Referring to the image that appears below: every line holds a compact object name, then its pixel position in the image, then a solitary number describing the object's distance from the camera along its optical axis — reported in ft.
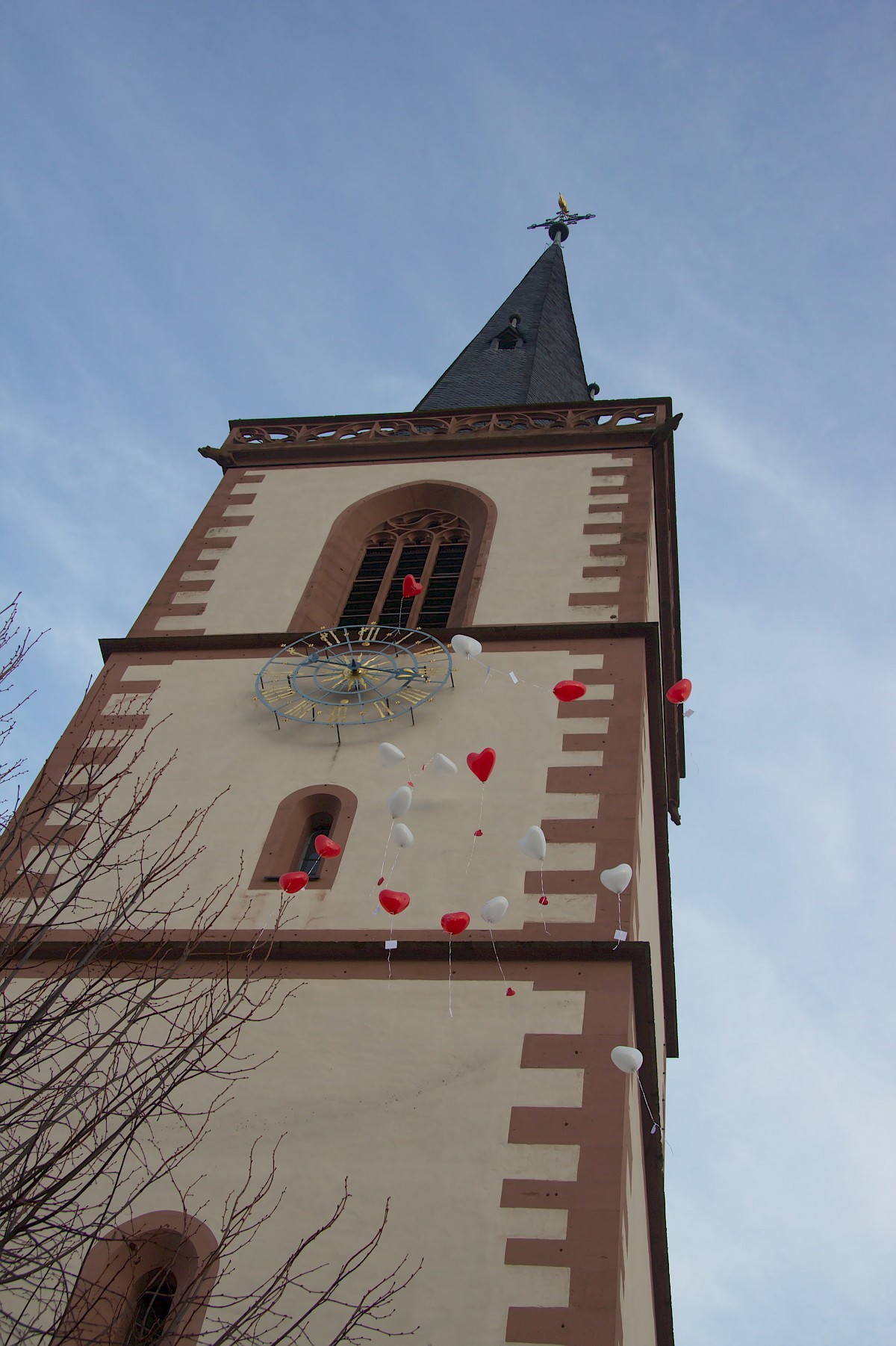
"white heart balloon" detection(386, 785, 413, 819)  39.81
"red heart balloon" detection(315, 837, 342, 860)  39.83
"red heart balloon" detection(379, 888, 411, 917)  37.47
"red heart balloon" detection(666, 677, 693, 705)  46.75
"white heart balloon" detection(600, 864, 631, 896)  36.88
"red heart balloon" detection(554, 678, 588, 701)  45.09
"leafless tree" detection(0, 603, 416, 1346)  23.76
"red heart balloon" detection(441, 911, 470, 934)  36.37
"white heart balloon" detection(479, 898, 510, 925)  36.11
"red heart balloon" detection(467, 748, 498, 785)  41.68
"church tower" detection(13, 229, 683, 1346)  31.30
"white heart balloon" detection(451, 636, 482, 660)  45.88
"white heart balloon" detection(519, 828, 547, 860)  37.76
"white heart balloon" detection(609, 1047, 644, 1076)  32.42
